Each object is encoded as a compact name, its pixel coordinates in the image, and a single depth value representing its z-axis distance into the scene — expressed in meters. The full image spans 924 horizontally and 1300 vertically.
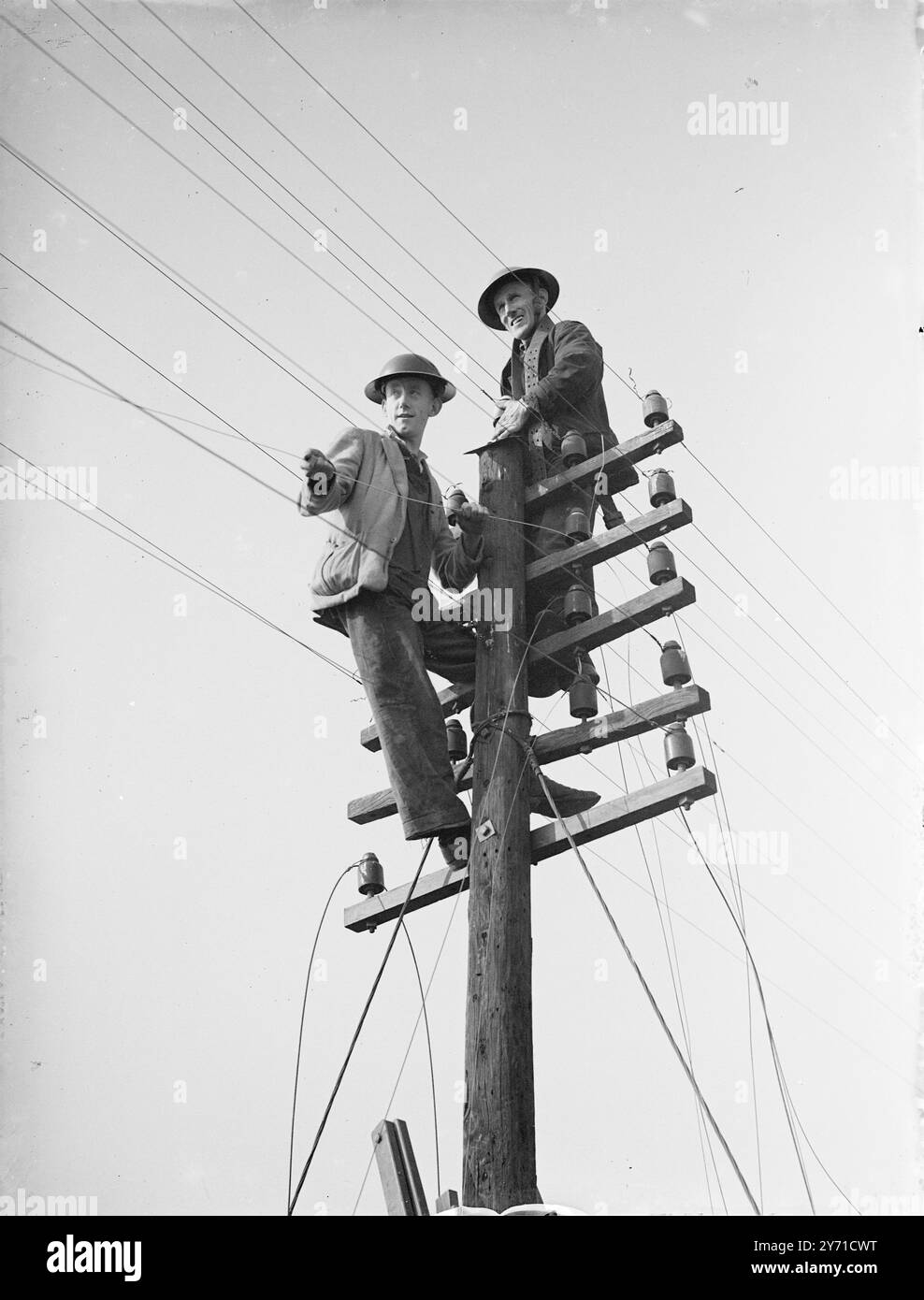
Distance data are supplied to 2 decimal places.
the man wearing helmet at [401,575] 7.79
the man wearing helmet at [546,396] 8.42
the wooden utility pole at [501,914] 6.82
